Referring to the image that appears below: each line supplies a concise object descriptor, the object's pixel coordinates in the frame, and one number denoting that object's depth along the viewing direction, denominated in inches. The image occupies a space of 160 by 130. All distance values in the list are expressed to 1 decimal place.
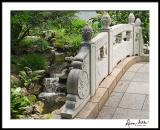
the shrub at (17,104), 298.8
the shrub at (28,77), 451.2
